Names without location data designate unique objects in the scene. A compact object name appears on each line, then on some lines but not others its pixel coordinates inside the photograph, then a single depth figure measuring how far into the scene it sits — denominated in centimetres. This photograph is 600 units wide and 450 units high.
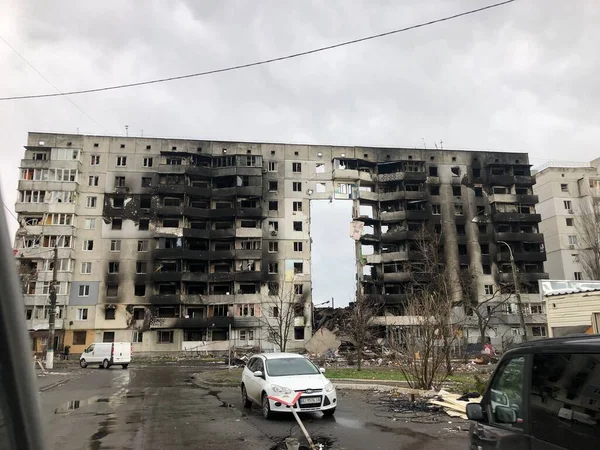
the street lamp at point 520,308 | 3143
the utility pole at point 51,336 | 3444
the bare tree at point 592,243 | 5075
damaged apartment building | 5969
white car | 1155
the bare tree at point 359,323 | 2826
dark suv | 326
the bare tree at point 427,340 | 1600
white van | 3975
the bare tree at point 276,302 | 6031
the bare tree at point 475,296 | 6228
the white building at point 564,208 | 7225
